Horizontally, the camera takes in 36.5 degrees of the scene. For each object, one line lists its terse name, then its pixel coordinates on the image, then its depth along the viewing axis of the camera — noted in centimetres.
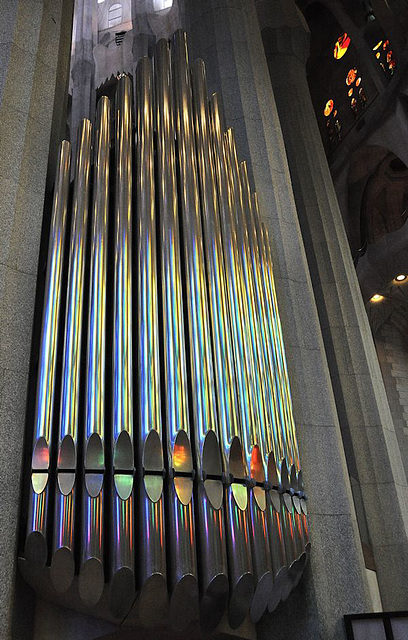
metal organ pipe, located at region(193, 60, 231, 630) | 262
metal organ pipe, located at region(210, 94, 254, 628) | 267
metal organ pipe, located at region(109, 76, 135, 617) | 250
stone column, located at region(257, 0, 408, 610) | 665
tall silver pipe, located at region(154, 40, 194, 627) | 257
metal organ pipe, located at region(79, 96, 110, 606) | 248
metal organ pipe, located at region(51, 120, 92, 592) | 248
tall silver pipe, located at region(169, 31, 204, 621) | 256
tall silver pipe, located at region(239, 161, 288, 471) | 324
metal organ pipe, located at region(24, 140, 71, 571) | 254
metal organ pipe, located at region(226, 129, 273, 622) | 277
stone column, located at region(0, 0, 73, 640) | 272
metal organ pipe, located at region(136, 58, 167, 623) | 252
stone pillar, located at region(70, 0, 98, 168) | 1380
